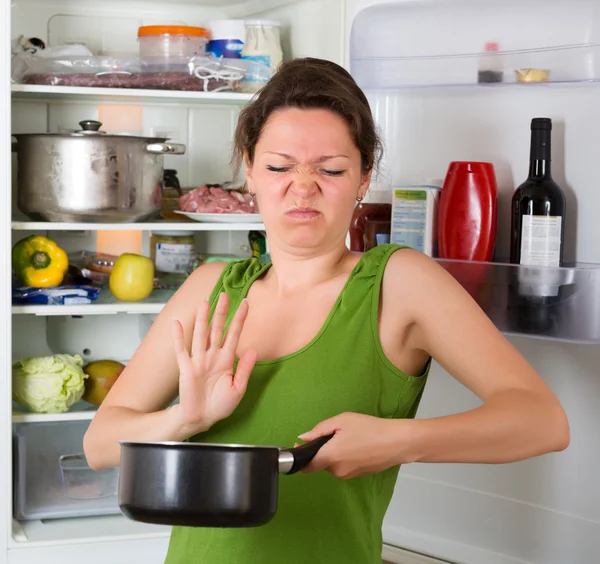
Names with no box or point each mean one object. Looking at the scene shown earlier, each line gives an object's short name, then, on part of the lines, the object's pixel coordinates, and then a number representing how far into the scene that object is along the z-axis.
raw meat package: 2.10
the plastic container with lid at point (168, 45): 2.18
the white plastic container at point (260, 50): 2.24
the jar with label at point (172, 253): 2.42
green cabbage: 2.12
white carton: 1.77
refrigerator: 1.66
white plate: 2.22
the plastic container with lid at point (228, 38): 2.29
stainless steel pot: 2.07
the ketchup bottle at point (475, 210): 1.69
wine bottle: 1.59
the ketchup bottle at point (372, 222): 1.87
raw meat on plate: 2.24
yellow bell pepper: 2.15
